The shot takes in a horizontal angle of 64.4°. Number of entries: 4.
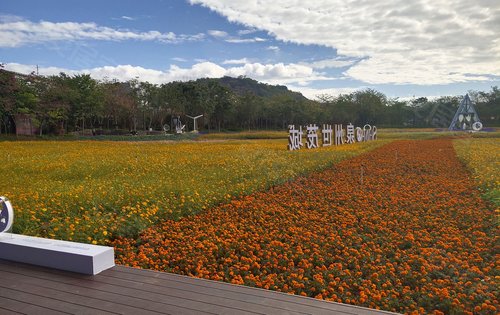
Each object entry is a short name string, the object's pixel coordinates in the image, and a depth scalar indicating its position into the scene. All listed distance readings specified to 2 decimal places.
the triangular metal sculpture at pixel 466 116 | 46.28
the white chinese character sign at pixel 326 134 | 22.30
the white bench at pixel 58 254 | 3.37
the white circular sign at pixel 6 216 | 3.79
